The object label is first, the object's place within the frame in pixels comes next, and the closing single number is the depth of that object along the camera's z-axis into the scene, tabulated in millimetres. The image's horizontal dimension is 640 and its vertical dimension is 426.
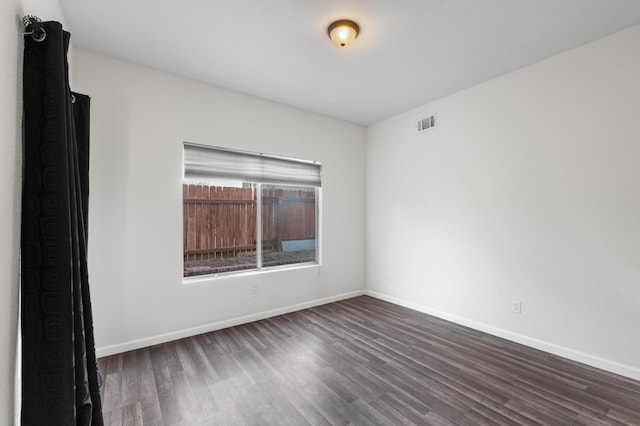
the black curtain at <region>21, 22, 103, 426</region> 1045
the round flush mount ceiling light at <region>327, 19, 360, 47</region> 2170
